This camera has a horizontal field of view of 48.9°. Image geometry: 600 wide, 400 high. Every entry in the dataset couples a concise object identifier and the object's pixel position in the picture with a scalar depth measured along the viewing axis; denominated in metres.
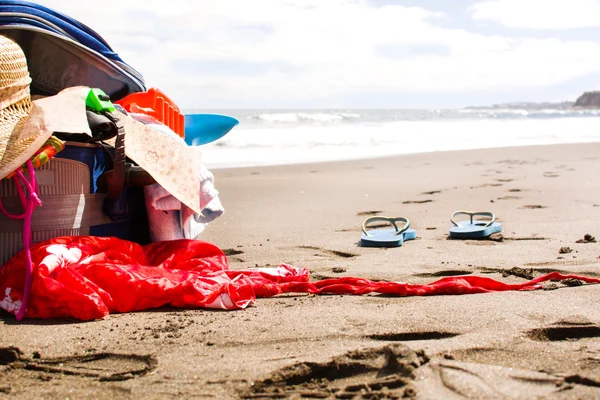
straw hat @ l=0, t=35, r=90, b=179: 2.36
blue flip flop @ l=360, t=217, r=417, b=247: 3.75
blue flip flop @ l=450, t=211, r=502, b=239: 3.92
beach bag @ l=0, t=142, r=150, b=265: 2.57
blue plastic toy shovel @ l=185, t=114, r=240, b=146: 4.08
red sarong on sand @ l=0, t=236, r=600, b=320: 2.39
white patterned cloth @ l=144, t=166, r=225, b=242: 3.06
